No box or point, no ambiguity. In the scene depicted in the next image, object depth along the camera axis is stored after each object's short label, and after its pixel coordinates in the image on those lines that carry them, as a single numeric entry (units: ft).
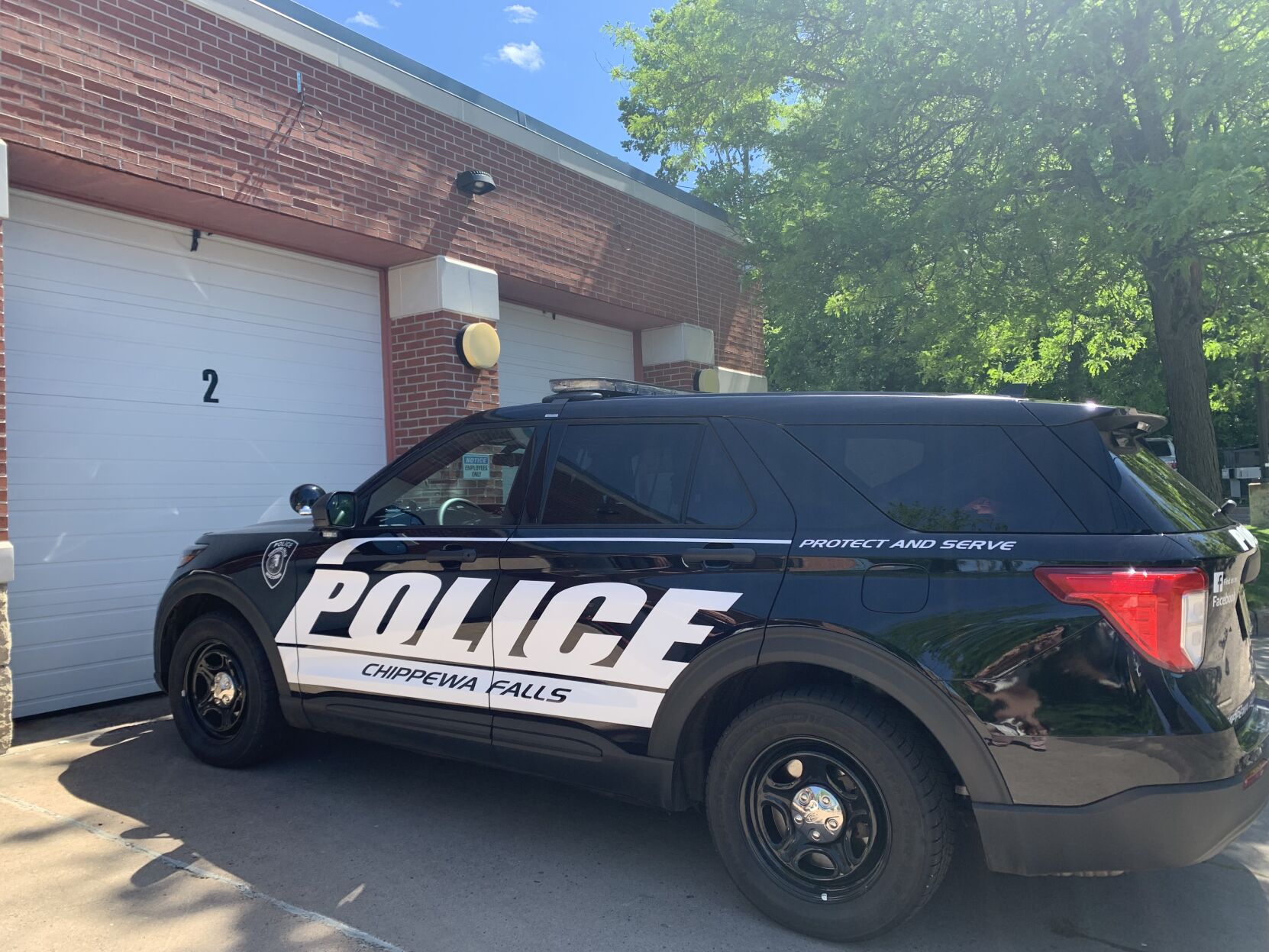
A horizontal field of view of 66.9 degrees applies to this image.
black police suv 9.35
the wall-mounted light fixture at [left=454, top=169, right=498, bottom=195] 27.43
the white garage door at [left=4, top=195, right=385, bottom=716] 20.58
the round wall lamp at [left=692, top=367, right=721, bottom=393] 38.06
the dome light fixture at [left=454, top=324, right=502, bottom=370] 27.22
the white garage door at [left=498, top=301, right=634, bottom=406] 32.07
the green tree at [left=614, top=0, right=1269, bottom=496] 25.88
